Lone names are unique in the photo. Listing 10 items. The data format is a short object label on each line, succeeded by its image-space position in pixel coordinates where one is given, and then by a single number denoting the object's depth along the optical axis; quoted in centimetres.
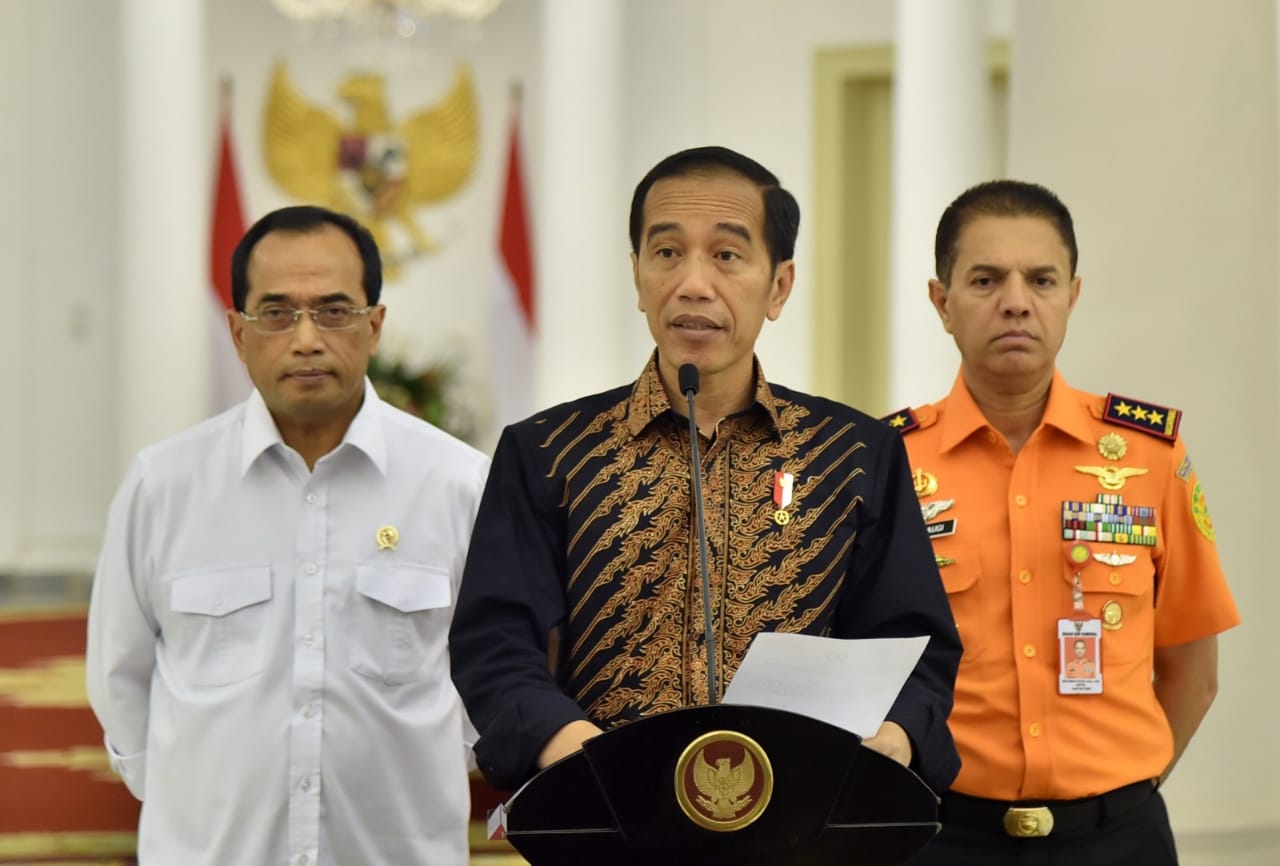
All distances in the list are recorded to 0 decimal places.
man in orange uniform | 518
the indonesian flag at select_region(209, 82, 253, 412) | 2266
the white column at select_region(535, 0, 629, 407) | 1942
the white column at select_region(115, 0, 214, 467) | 2008
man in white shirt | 572
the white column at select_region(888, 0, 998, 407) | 1698
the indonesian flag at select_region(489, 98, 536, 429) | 2348
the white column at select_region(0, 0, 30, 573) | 2227
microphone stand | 356
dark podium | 338
